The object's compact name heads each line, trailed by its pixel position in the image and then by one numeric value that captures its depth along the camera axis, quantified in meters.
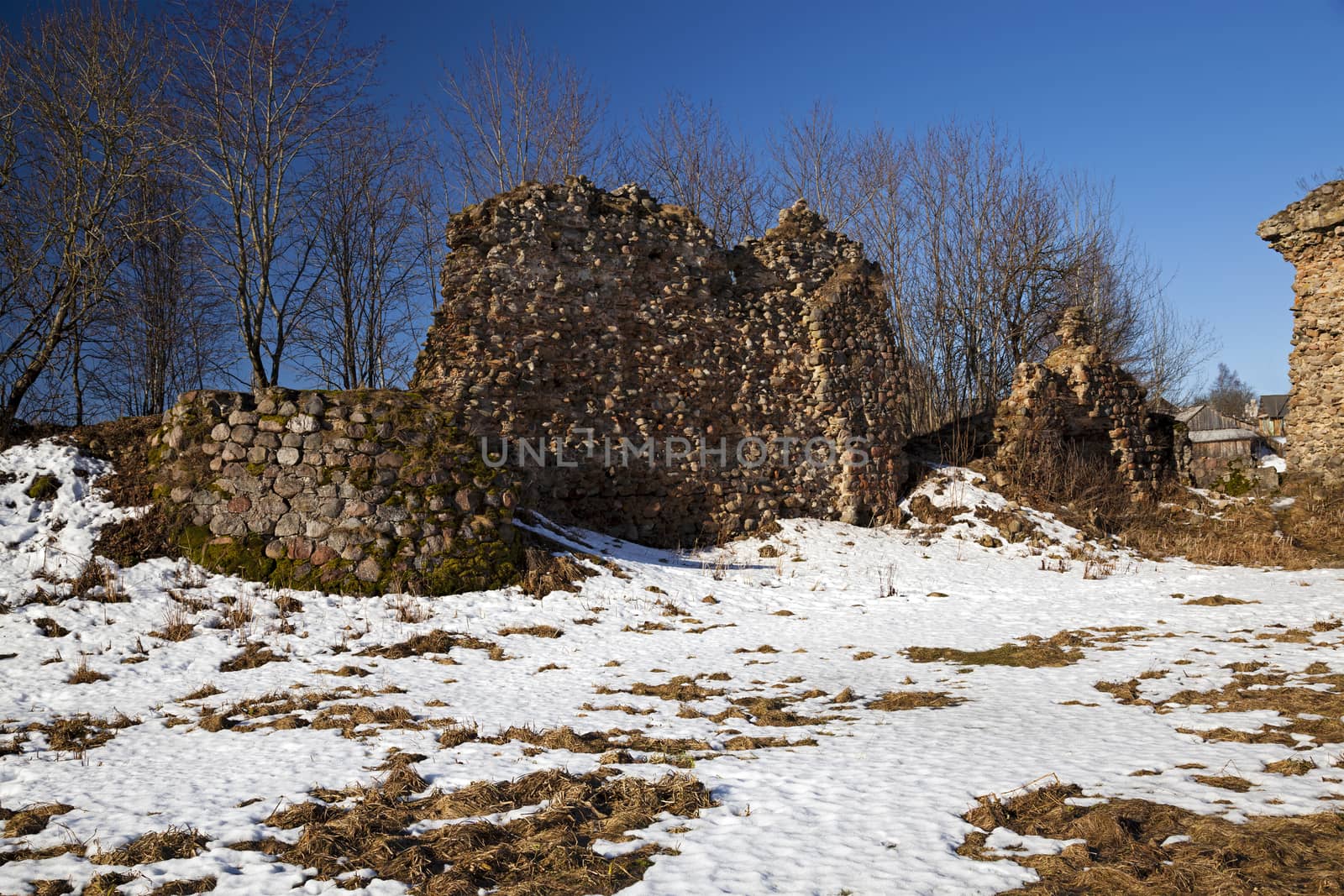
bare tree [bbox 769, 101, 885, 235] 21.84
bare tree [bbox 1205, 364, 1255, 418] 73.31
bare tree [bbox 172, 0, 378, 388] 13.41
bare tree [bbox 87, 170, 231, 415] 16.12
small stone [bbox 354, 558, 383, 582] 8.14
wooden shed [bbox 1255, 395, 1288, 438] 50.20
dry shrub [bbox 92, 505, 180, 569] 7.83
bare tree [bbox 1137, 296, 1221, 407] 26.84
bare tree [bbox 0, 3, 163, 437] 11.59
